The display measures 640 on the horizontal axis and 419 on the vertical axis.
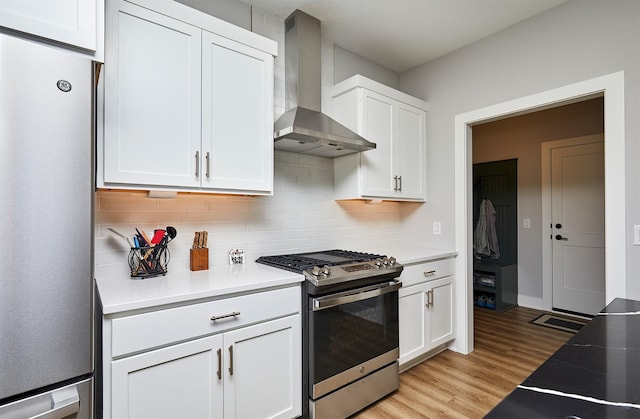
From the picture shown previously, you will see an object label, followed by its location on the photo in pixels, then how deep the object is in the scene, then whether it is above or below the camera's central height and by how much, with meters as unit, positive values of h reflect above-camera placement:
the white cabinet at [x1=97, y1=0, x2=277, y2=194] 1.55 +0.59
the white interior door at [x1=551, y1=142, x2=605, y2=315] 3.74 -0.17
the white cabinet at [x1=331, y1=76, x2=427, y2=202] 2.61 +0.63
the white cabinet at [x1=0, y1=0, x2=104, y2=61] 1.02 +0.64
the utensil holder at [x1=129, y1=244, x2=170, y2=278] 1.71 -0.26
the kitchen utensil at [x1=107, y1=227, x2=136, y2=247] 1.74 -0.13
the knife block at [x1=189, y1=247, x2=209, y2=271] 1.95 -0.28
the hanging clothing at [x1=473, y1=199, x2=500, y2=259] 4.55 -0.30
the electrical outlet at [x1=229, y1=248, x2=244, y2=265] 2.16 -0.29
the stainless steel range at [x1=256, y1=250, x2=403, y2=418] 1.81 -0.71
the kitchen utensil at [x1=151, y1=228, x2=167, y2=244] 1.77 -0.13
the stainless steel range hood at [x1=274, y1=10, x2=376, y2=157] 2.21 +0.89
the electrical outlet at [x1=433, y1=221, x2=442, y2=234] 3.08 -0.14
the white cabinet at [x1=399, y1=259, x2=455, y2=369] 2.46 -0.79
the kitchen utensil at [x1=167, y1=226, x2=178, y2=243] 1.85 -0.11
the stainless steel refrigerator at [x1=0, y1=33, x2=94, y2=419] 0.91 -0.05
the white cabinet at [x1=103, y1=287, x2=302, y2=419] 1.29 -0.69
